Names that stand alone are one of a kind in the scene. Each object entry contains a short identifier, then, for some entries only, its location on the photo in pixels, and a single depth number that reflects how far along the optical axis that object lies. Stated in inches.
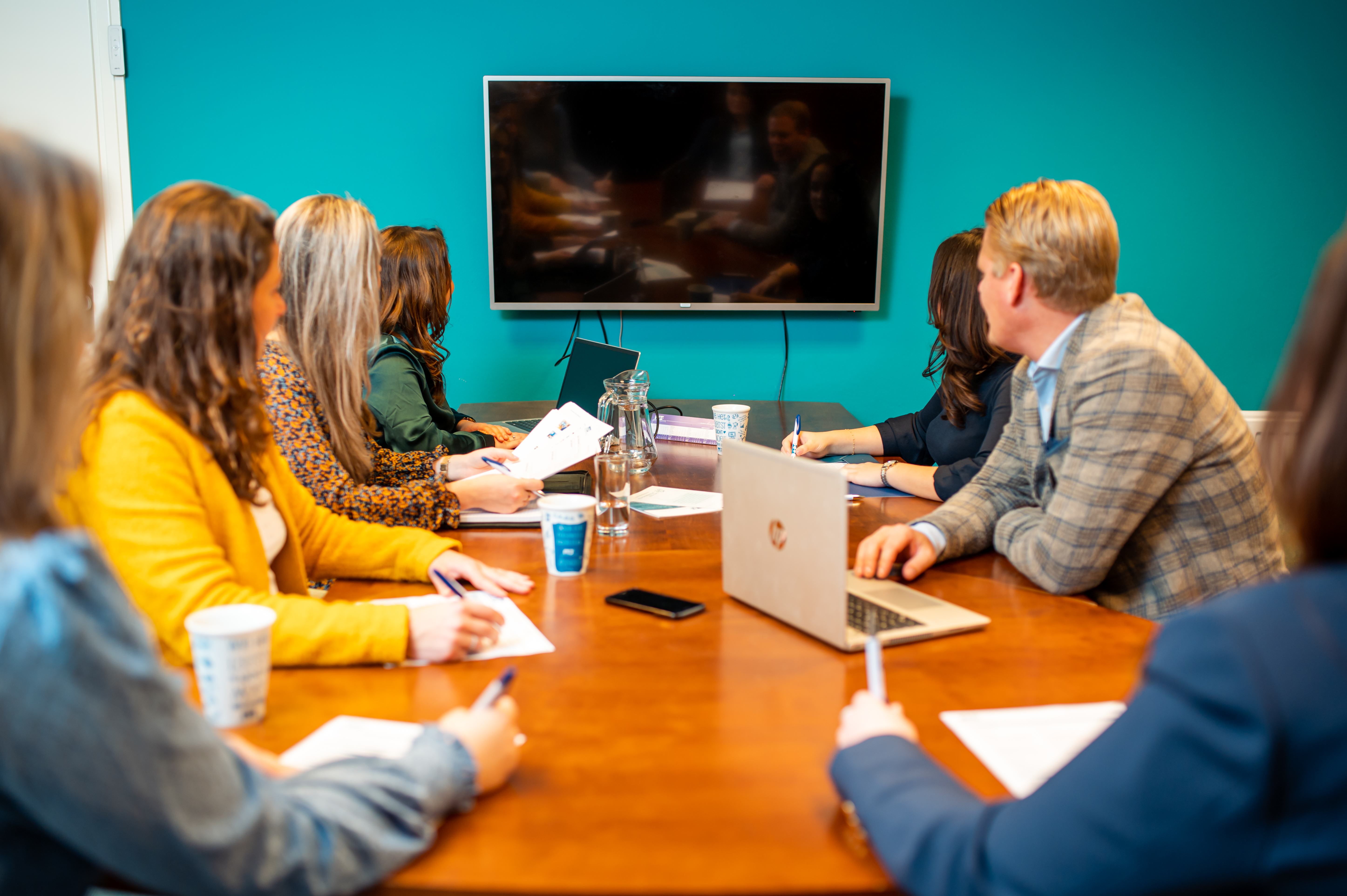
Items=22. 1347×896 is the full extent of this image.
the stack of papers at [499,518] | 68.4
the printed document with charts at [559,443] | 78.0
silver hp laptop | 44.1
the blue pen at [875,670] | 35.9
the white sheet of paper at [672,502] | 72.1
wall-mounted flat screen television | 140.6
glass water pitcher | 84.9
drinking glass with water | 65.3
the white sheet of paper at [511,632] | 45.3
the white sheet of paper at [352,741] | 35.2
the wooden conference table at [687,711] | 29.3
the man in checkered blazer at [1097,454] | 55.0
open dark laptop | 106.7
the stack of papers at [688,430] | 104.0
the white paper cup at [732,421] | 95.1
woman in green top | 92.3
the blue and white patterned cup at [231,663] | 36.5
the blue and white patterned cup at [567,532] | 55.4
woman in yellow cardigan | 42.0
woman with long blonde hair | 64.5
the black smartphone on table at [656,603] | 49.9
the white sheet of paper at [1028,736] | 34.4
